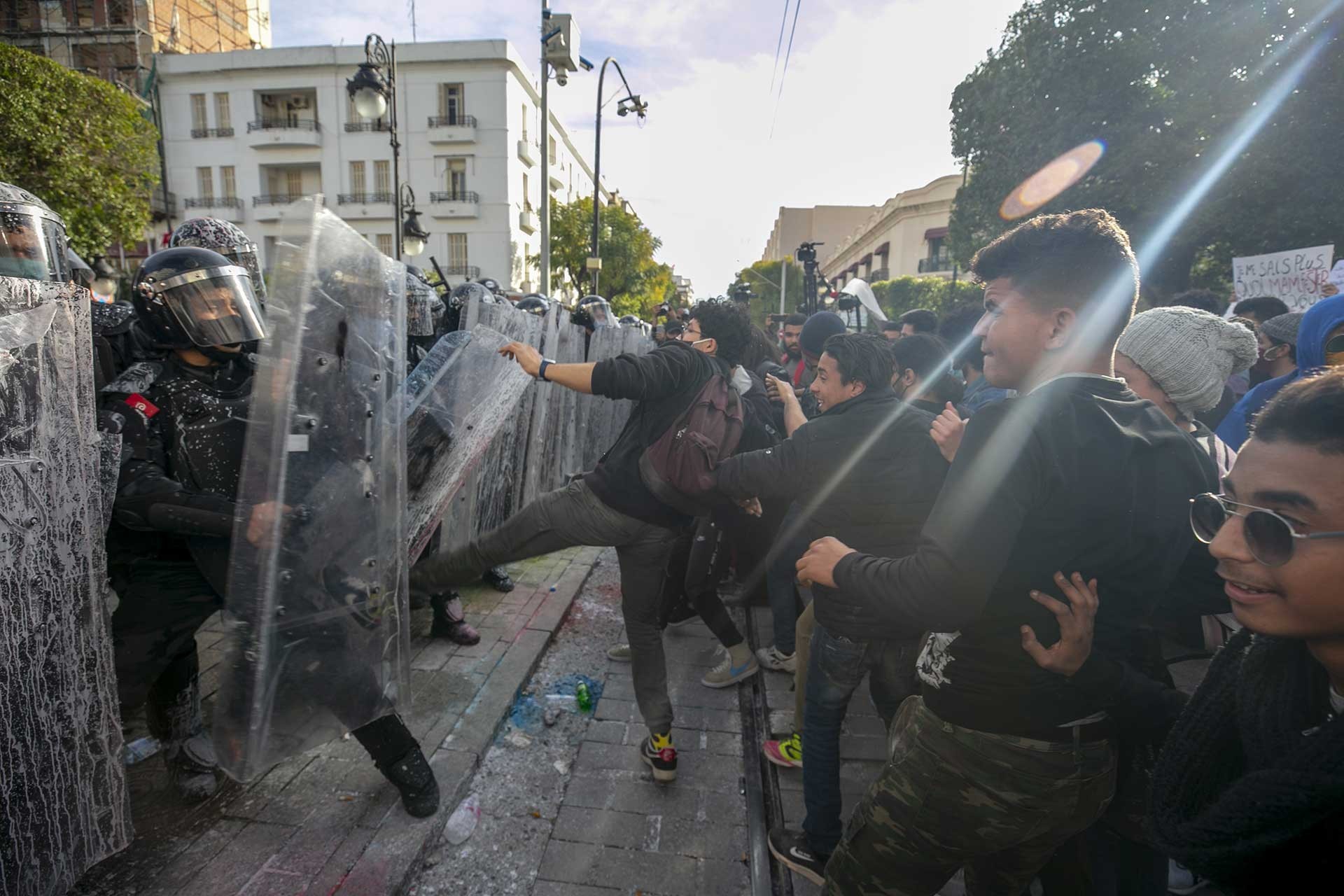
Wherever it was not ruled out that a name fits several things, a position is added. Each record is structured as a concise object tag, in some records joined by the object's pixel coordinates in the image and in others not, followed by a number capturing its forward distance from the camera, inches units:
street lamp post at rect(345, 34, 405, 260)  311.7
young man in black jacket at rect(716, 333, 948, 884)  88.0
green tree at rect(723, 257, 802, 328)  2352.4
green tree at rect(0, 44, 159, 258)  564.7
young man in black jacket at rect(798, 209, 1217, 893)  48.4
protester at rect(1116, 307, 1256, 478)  79.0
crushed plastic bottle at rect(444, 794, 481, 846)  94.2
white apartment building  1224.2
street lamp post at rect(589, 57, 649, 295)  553.9
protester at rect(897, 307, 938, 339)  205.9
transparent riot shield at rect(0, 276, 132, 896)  63.7
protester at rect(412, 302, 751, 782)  98.9
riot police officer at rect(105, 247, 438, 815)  85.6
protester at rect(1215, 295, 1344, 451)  93.4
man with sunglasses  32.6
